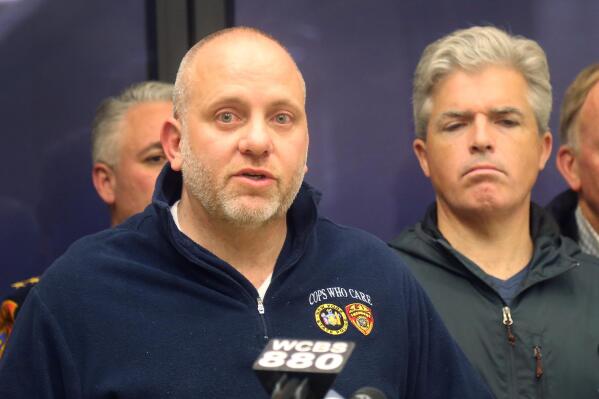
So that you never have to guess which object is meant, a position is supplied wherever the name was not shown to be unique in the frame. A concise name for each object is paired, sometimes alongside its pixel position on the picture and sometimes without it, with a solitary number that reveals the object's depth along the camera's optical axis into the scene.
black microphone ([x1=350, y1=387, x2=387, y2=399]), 4.02
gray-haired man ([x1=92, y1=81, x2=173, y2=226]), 8.36
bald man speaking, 5.24
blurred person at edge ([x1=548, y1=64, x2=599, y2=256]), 7.96
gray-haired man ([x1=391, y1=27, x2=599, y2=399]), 6.54
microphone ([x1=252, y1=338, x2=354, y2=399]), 3.76
